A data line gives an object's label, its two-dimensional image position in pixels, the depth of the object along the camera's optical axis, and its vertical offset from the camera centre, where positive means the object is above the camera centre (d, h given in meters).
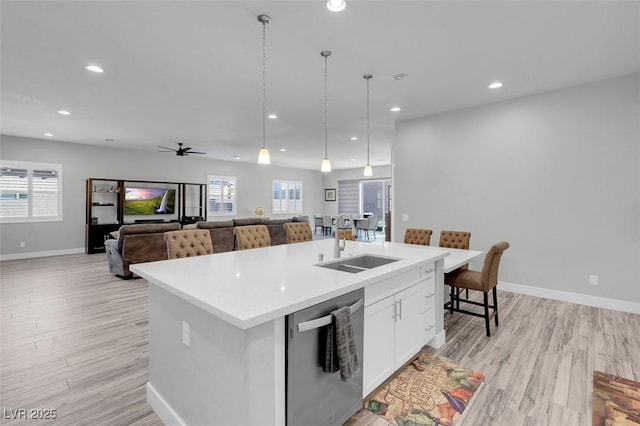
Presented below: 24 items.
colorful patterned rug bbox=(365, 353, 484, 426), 1.90 -1.35
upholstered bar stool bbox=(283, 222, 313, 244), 4.21 -0.34
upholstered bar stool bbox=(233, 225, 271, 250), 3.66 -0.36
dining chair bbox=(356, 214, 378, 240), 10.75 -0.54
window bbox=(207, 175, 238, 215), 10.39 +0.53
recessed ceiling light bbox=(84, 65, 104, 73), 3.35 +1.64
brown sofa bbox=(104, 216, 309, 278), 5.07 -0.65
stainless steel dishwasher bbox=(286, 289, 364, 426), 1.39 -0.84
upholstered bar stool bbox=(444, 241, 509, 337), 2.95 -0.72
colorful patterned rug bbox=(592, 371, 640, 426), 1.87 -1.34
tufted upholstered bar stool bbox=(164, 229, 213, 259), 2.90 -0.36
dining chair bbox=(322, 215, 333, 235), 11.88 -0.60
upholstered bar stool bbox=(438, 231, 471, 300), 3.89 -0.41
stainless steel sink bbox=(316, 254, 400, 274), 2.42 -0.47
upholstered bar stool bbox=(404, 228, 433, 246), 4.20 -0.39
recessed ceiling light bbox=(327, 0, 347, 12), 2.26 +1.62
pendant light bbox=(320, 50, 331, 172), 3.04 +1.64
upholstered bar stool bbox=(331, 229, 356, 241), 3.93 -0.36
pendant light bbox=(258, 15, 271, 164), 2.50 +1.65
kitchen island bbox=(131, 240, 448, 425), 1.30 -0.64
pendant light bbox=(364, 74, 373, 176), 3.60 +0.55
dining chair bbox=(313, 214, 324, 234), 12.33 -0.53
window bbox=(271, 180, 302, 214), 12.26 +0.54
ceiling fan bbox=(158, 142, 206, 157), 7.37 +1.48
